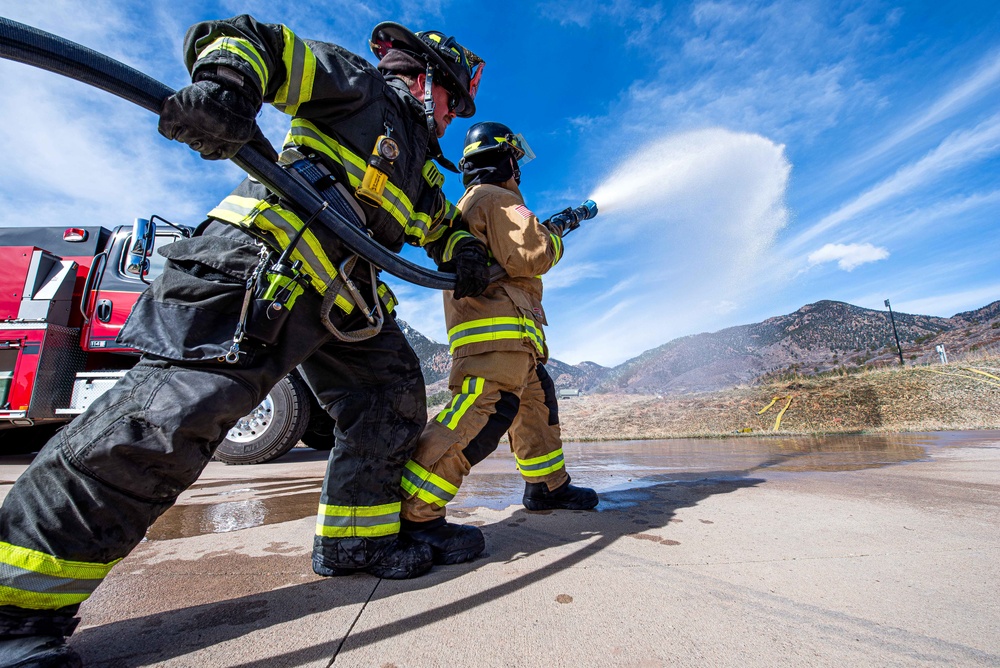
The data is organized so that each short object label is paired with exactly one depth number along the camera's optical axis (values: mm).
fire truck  4395
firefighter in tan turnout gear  1723
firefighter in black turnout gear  957
